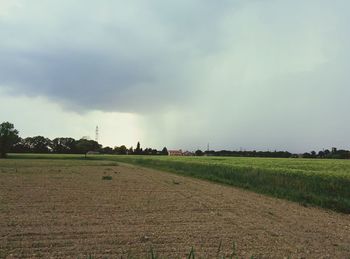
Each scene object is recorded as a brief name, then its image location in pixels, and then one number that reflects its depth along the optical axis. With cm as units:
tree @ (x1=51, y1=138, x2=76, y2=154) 17250
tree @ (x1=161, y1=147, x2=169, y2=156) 18972
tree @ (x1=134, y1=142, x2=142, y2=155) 17548
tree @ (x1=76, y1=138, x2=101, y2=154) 15859
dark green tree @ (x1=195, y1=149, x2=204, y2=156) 17825
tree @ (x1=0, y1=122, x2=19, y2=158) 12669
